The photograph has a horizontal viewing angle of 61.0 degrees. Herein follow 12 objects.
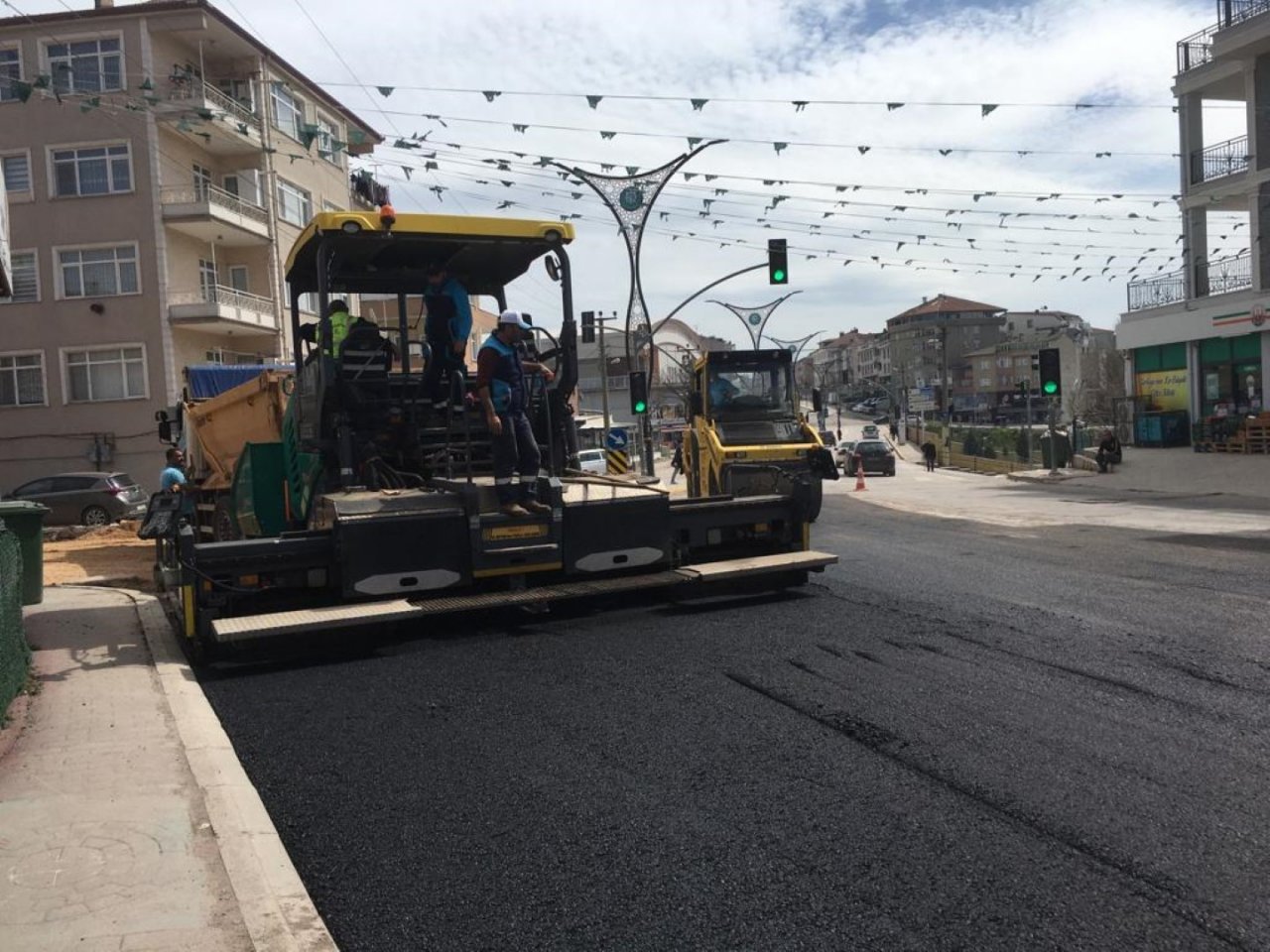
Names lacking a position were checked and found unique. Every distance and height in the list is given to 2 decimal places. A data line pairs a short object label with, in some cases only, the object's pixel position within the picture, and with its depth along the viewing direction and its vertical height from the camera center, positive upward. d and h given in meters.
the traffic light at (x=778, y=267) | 25.00 +3.65
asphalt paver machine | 7.22 -0.49
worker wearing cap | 7.49 +0.17
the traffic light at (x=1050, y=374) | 24.58 +0.78
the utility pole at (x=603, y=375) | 33.41 +1.85
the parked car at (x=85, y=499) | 25.11 -0.79
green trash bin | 10.69 -0.71
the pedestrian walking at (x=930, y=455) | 48.00 -1.80
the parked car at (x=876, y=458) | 41.91 -1.56
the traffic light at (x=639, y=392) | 22.42 +0.87
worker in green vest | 7.74 +0.89
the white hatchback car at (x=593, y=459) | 30.77 -0.72
